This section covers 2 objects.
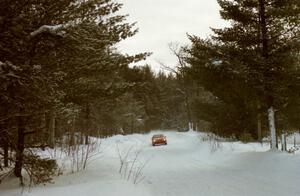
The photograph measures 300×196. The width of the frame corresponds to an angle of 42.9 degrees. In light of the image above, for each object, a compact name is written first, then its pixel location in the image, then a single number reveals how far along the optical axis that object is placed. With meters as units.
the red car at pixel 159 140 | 37.97
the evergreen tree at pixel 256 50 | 15.55
